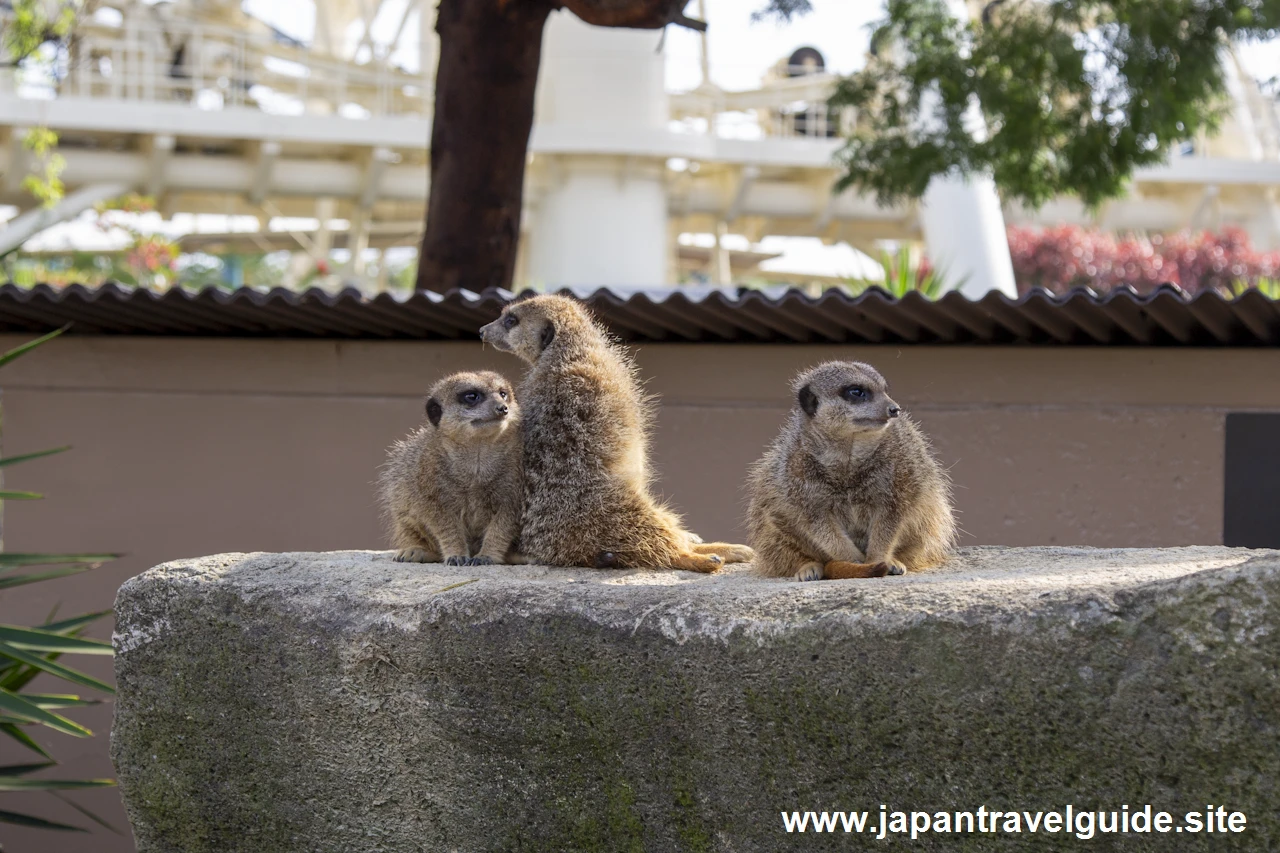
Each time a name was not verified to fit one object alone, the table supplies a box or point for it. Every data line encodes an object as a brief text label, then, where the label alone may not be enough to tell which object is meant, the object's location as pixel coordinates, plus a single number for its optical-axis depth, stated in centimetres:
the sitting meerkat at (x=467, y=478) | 373
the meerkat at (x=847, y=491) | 336
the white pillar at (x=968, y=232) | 1179
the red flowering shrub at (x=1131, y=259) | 1611
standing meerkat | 366
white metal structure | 1366
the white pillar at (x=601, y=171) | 1351
